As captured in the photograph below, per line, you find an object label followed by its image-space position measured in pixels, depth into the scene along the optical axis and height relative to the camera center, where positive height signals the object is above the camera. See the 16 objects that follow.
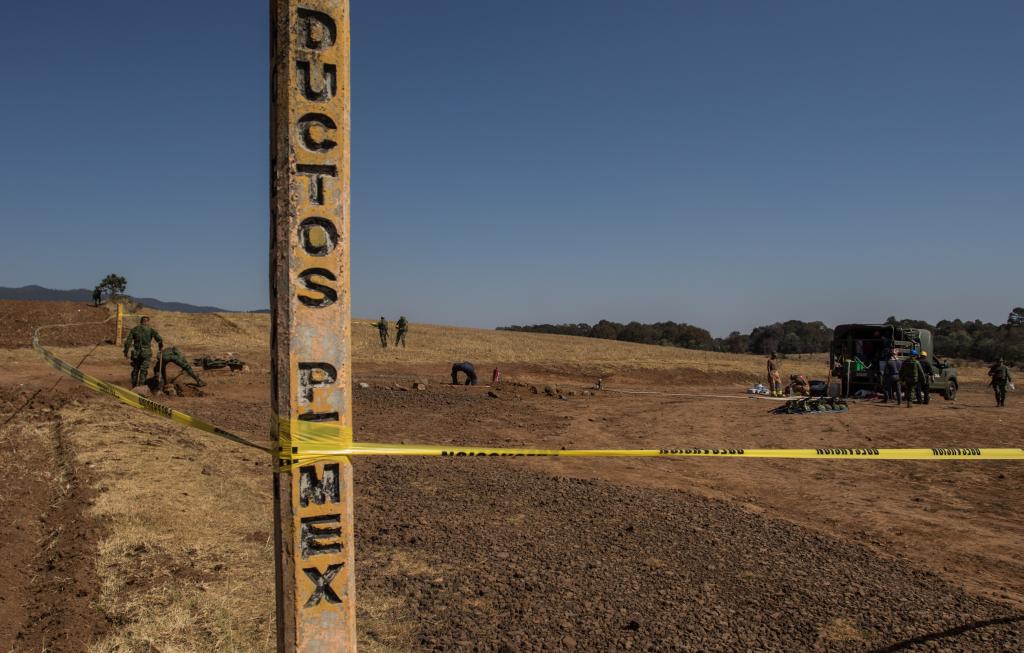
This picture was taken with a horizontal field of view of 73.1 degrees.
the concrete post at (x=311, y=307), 2.30 +0.10
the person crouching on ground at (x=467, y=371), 23.53 -1.16
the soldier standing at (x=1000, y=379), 20.72 -1.38
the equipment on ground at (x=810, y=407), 17.86 -1.88
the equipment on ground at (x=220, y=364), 23.09 -0.84
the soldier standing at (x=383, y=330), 37.91 +0.43
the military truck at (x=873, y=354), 21.73 -0.63
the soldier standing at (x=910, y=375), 18.94 -1.12
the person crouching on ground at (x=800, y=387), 22.97 -1.73
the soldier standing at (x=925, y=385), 20.00 -1.47
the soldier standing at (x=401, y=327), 37.38 +0.58
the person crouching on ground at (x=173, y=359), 17.25 -0.50
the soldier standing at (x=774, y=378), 23.61 -1.48
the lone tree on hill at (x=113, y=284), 46.44 +3.75
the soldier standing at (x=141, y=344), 16.67 -0.12
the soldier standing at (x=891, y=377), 20.09 -1.24
